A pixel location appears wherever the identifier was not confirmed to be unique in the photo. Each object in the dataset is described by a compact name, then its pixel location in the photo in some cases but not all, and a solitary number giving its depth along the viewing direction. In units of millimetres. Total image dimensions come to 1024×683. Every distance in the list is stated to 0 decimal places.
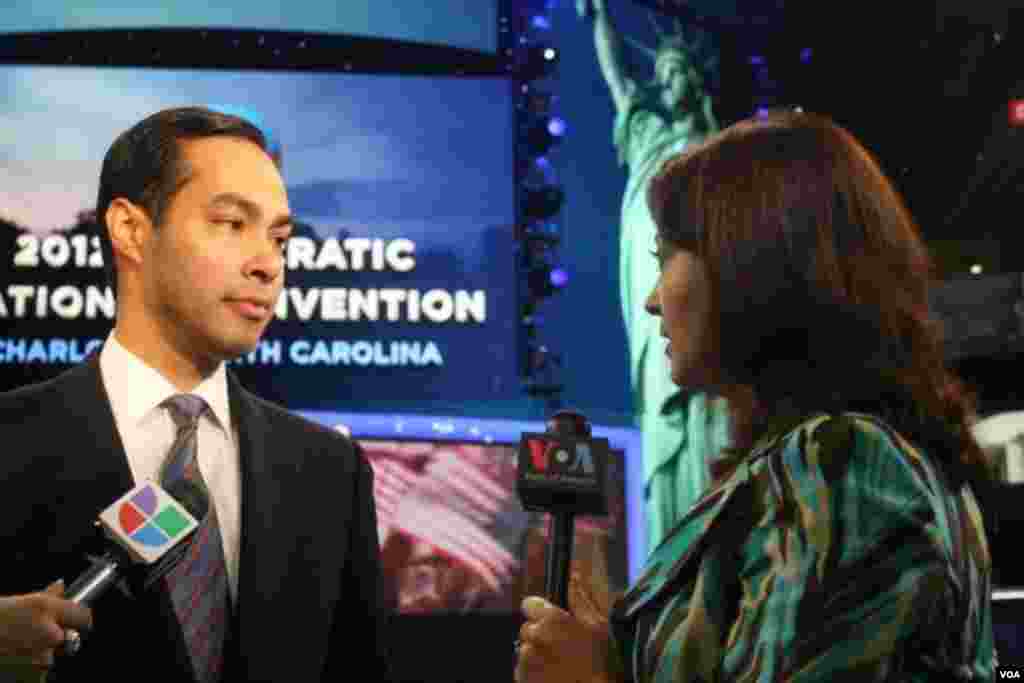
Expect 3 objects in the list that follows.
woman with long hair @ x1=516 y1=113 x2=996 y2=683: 1022
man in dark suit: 1509
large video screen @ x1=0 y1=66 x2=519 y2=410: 8414
